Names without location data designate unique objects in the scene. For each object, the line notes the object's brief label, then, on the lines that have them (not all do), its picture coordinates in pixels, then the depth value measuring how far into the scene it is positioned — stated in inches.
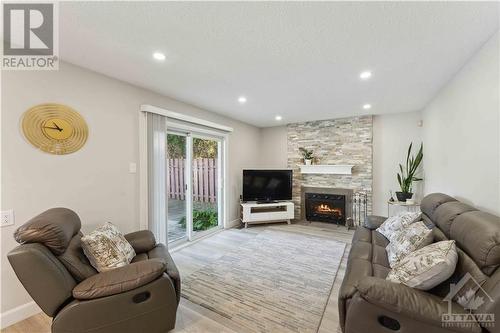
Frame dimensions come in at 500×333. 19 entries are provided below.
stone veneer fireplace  184.7
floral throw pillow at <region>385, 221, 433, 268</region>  72.4
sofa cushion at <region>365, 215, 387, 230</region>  121.0
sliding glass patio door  153.5
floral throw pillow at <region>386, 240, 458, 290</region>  53.0
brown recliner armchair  50.9
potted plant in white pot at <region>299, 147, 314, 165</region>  204.2
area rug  76.0
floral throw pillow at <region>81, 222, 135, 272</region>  68.7
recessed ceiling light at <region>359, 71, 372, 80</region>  96.9
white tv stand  187.8
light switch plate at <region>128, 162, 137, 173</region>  109.6
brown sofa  45.9
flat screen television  194.9
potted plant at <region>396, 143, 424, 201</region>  152.4
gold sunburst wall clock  77.7
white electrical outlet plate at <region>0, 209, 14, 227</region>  71.7
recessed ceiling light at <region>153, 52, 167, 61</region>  80.9
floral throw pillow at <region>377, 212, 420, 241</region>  94.3
